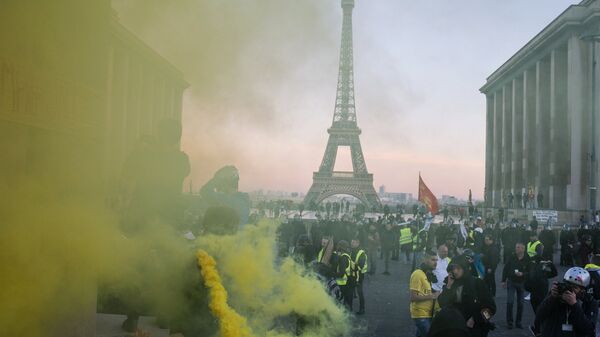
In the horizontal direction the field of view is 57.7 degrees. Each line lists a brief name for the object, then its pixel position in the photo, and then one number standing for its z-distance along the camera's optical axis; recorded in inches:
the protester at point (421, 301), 288.7
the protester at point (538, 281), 339.0
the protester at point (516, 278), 389.1
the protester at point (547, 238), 651.2
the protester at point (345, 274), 379.6
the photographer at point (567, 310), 216.5
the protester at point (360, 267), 414.7
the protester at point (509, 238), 697.8
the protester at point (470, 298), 230.7
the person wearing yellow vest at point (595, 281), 305.0
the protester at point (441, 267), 320.5
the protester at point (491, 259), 472.5
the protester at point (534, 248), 401.6
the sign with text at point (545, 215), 994.7
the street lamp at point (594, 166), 1354.6
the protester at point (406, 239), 705.0
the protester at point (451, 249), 430.3
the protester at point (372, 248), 675.4
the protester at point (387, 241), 682.8
